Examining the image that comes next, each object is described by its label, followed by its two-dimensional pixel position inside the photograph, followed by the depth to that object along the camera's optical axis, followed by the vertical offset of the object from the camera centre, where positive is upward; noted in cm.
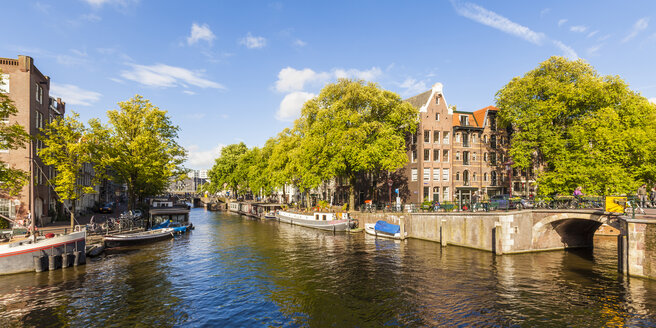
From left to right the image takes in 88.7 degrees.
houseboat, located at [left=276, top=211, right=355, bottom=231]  4903 -669
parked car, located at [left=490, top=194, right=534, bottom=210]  3441 -283
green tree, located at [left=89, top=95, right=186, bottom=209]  3972 +406
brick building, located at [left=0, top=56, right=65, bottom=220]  3591 +698
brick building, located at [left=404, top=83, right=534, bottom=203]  5606 +398
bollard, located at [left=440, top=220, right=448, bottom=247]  3688 -622
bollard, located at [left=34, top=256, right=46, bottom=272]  2442 -630
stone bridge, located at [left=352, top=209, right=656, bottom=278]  2405 -526
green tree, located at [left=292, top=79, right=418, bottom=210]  4909 +700
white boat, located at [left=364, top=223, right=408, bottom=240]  4227 -724
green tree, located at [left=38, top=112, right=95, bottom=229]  3167 +249
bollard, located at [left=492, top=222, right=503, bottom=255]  3177 -577
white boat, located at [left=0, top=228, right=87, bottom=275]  2373 -547
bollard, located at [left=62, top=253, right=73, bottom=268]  2623 -654
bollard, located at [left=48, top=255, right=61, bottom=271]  2523 -643
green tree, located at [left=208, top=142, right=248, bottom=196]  10344 +298
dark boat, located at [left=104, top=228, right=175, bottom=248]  3444 -673
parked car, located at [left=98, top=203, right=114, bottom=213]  5843 -564
